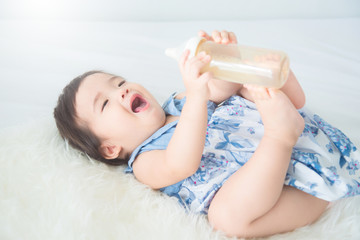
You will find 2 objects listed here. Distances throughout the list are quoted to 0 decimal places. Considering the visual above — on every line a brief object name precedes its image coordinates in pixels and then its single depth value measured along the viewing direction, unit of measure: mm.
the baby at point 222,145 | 847
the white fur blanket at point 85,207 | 830
